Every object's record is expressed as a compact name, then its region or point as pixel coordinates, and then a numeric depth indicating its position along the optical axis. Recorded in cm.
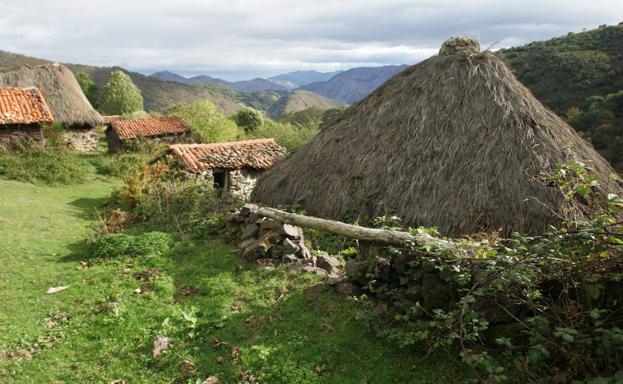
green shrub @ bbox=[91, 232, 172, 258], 806
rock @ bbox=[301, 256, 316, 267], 698
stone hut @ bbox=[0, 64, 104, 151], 2472
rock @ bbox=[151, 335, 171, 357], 480
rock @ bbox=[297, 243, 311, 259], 722
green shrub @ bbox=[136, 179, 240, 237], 1012
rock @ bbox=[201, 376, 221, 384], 426
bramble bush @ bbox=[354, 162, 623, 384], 322
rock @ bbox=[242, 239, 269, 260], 742
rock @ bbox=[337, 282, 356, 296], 562
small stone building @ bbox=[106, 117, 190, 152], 2311
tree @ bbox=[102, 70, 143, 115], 4666
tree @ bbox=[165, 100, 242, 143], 2622
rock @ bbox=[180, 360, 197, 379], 444
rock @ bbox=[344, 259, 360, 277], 564
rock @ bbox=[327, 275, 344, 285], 588
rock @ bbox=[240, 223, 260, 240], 827
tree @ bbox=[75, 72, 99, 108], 5306
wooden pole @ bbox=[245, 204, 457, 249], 460
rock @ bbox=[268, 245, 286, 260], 733
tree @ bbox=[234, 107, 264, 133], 3322
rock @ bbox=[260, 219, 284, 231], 785
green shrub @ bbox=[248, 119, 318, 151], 2779
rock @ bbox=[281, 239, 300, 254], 725
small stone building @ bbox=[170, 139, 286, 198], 1552
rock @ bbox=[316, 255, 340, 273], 684
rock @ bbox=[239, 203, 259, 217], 889
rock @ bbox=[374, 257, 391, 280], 524
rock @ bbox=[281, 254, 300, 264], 702
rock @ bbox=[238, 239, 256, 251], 791
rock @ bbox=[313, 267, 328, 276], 651
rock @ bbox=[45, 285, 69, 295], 657
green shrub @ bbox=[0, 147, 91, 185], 1593
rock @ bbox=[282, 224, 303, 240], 760
